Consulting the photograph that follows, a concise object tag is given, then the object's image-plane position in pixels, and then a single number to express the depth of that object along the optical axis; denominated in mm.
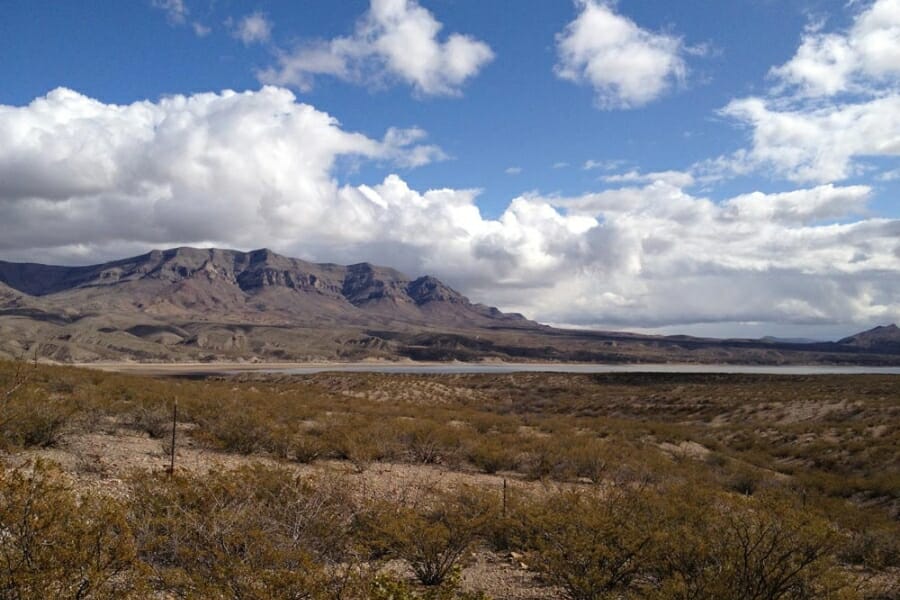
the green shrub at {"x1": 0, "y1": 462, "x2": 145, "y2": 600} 4855
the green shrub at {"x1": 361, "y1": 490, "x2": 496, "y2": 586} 8930
